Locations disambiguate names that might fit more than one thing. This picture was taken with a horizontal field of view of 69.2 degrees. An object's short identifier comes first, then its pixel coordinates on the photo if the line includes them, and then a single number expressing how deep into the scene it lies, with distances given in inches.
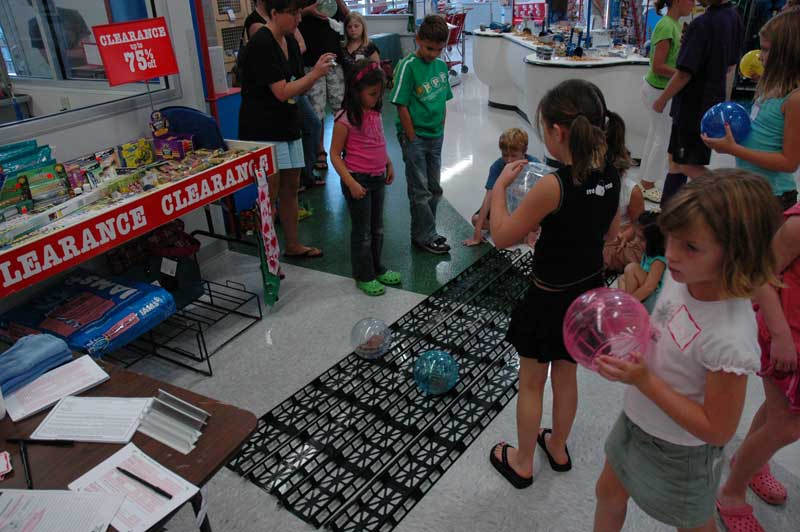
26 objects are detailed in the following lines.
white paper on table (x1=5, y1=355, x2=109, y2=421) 56.4
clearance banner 82.8
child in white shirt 41.1
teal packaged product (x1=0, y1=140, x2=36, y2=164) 95.8
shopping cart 389.5
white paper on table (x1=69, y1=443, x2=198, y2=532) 44.6
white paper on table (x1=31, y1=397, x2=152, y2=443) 53.0
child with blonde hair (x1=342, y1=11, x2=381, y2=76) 194.9
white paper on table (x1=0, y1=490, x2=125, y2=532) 43.4
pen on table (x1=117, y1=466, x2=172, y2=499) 47.1
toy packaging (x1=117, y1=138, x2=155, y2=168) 114.8
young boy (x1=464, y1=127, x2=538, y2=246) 132.9
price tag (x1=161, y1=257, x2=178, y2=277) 116.1
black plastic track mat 79.7
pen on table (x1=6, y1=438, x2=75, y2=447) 52.4
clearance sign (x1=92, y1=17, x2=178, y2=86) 105.5
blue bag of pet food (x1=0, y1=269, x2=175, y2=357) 96.4
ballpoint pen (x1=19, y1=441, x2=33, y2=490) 48.6
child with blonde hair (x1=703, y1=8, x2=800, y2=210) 77.0
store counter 201.6
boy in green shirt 129.0
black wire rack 111.2
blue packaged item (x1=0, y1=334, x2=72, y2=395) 58.7
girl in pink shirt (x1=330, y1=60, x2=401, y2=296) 113.3
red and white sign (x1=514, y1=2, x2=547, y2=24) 301.6
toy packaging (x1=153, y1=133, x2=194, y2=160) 121.4
